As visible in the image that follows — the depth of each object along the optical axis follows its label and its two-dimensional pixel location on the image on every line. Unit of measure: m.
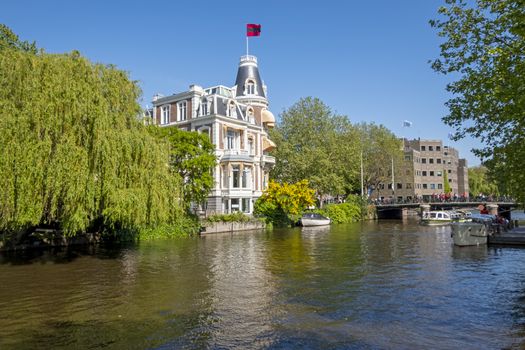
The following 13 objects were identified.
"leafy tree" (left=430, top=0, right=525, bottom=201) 14.86
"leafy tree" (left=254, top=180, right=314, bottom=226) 53.28
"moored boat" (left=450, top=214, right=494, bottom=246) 30.48
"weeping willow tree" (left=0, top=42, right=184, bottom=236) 20.48
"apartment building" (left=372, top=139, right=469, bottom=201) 107.44
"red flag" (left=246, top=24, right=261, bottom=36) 63.91
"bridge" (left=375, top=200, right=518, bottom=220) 66.38
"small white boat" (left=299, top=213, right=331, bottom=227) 54.19
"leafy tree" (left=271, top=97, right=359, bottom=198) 61.84
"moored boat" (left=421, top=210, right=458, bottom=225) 54.59
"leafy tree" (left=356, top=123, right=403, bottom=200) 80.12
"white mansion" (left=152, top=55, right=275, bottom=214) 53.19
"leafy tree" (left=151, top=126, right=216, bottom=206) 40.88
